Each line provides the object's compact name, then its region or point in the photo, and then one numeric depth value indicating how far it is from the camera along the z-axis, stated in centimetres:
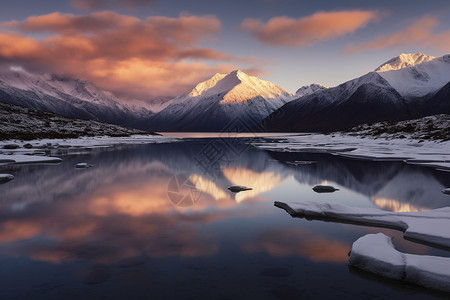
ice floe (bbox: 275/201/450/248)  1319
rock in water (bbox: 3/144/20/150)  6221
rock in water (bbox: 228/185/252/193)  2491
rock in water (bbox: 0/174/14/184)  2795
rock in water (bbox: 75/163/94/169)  3728
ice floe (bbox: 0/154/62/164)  4100
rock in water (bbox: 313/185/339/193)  2469
